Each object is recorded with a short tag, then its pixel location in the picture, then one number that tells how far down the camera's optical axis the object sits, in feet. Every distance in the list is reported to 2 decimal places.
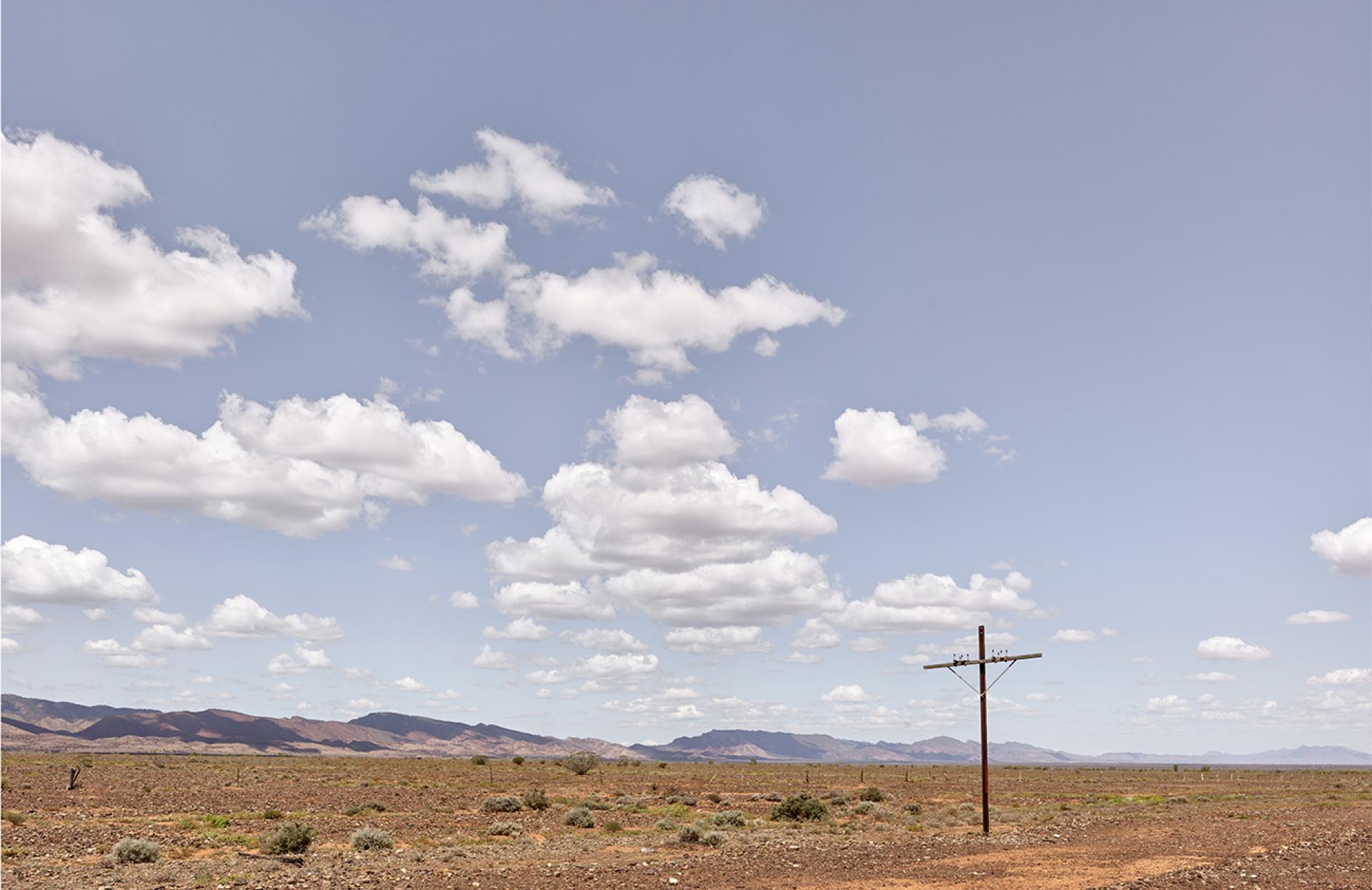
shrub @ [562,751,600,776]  259.19
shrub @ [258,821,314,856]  87.45
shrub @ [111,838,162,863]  81.71
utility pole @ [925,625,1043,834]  106.52
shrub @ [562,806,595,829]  118.93
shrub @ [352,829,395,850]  90.79
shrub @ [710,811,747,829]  113.91
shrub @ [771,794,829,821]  128.67
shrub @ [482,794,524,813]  136.36
